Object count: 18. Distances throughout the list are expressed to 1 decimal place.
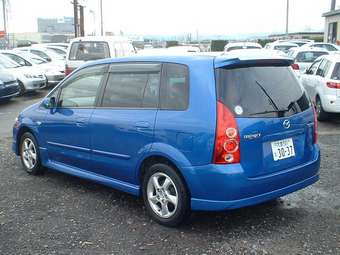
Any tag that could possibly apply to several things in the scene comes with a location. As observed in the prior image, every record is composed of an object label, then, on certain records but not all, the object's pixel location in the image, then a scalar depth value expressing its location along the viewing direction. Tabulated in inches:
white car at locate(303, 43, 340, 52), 962.8
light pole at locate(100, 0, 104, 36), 2598.4
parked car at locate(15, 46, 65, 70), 834.8
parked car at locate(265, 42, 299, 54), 1027.6
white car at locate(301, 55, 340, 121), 388.5
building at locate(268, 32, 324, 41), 2017.7
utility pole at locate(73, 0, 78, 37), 1150.8
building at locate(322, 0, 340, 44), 1403.8
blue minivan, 157.9
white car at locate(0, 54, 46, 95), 629.3
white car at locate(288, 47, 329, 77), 677.5
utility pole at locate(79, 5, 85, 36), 1249.9
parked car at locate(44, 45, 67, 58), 1009.5
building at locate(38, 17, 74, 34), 4175.0
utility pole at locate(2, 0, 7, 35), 2168.4
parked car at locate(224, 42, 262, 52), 852.0
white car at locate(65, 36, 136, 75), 538.6
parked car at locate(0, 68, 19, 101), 544.7
